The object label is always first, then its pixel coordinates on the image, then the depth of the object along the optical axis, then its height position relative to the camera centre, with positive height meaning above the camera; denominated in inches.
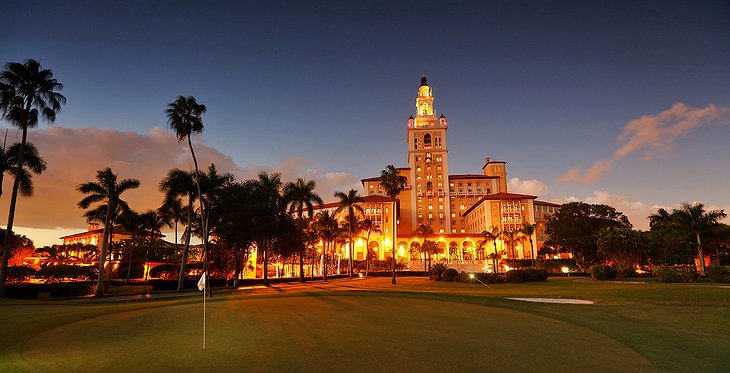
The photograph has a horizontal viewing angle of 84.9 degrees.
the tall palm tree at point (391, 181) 2497.5 +450.1
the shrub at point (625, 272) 2281.0 -111.0
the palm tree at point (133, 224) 2399.0 +195.3
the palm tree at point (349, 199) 3065.9 +418.4
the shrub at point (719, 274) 1702.8 -93.3
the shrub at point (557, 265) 3661.4 -110.6
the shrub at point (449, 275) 2160.4 -116.2
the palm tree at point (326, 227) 2989.7 +205.4
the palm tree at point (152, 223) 2789.6 +227.8
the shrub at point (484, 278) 2003.8 -126.1
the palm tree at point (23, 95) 1459.2 +590.2
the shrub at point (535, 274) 2160.4 -116.4
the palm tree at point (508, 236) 4065.7 +183.2
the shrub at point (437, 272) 2252.5 -102.6
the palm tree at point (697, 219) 2235.5 +183.8
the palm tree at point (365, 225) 3757.4 +269.7
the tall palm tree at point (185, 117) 1525.6 +526.0
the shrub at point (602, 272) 2153.1 -105.0
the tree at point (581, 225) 3513.8 +260.7
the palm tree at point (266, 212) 1888.0 +207.2
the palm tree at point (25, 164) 1530.5 +352.3
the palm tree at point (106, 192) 1678.2 +265.5
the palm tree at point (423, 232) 4191.9 +244.9
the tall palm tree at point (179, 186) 1924.2 +328.3
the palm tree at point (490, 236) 3782.0 +177.3
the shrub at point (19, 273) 2123.5 -91.5
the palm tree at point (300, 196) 2283.5 +332.9
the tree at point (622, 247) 2463.1 +35.4
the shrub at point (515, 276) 2073.1 -118.6
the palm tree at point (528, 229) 3673.7 +219.4
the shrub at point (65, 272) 2228.1 -96.0
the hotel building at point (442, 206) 4862.2 +658.6
